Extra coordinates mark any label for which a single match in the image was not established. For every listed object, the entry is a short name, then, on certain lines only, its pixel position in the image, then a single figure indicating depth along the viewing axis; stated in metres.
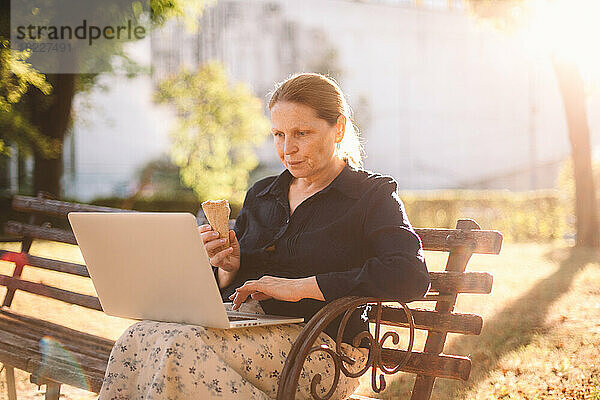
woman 2.21
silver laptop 2.14
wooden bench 2.31
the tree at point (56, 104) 11.83
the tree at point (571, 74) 9.67
